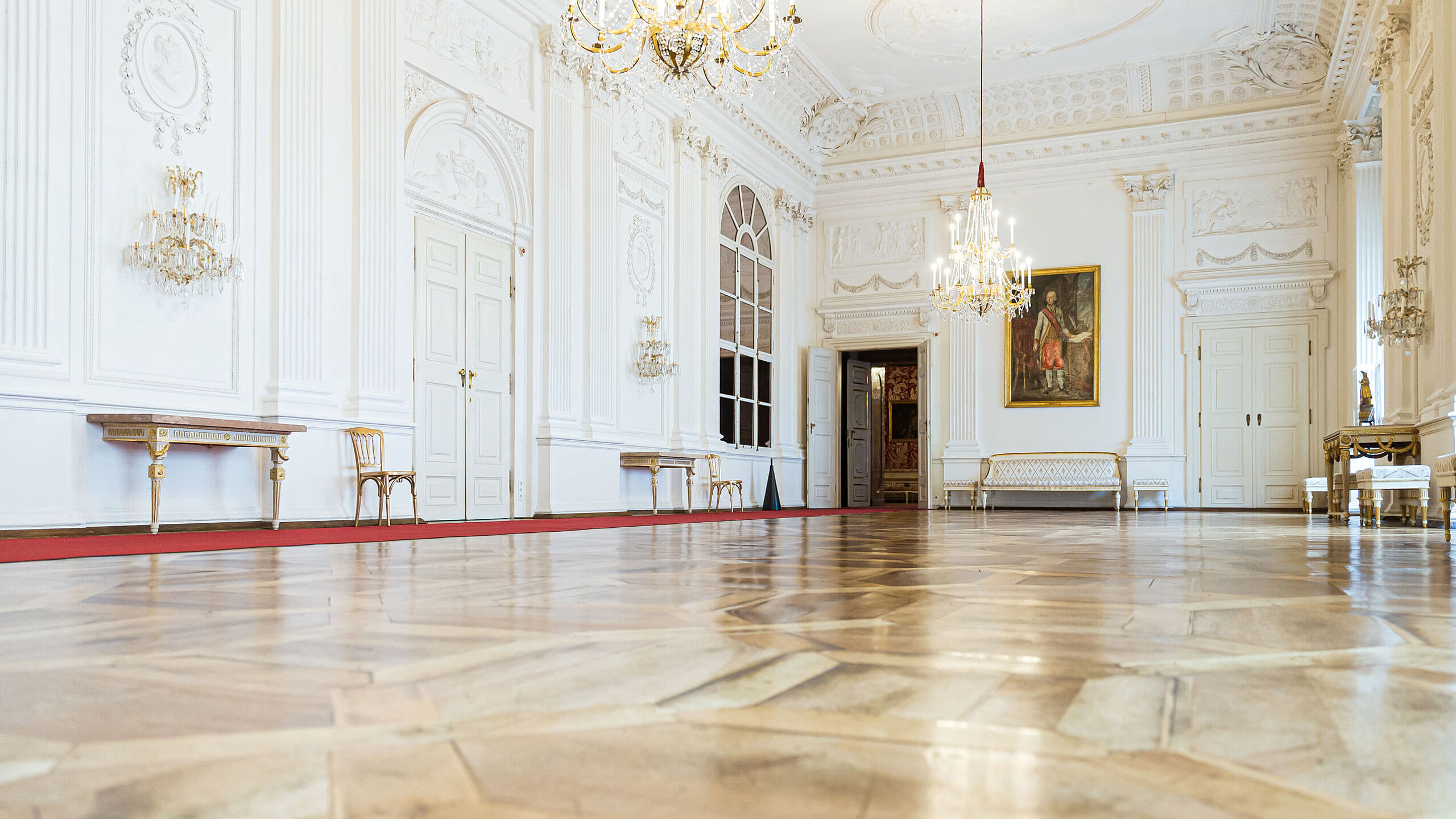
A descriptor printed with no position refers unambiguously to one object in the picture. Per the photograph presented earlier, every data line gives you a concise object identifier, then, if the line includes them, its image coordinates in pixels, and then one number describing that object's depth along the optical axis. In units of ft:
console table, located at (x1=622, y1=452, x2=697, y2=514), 30.25
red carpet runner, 12.63
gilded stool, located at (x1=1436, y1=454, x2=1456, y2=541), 15.30
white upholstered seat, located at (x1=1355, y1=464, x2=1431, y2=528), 21.48
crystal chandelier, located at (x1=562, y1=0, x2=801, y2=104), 16.97
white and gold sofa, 40.81
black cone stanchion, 38.63
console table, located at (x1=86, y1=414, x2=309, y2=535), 16.46
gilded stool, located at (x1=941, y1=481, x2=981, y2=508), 42.88
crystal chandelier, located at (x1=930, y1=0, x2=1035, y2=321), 30.12
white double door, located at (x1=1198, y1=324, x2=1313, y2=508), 39.40
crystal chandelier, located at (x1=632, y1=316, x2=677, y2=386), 32.45
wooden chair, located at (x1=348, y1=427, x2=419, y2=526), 21.17
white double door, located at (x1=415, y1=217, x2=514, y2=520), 24.64
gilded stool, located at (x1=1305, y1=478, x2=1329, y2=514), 34.53
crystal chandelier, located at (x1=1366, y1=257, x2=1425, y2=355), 24.63
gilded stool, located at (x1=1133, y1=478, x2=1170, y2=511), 39.93
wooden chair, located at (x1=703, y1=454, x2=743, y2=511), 34.68
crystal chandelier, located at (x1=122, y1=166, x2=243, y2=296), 17.93
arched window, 39.37
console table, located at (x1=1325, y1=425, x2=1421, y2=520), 25.17
